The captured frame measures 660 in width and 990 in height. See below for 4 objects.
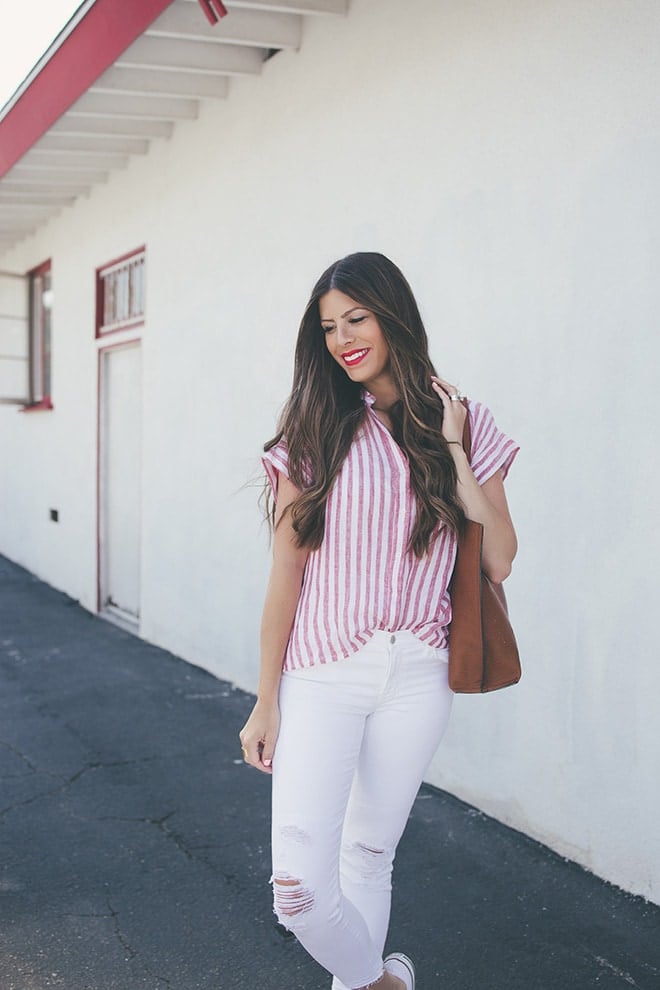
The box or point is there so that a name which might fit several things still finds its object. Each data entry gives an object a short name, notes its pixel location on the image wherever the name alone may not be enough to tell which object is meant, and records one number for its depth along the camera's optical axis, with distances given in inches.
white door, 291.6
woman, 79.8
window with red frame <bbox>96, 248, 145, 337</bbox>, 285.1
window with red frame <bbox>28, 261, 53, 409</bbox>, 386.6
